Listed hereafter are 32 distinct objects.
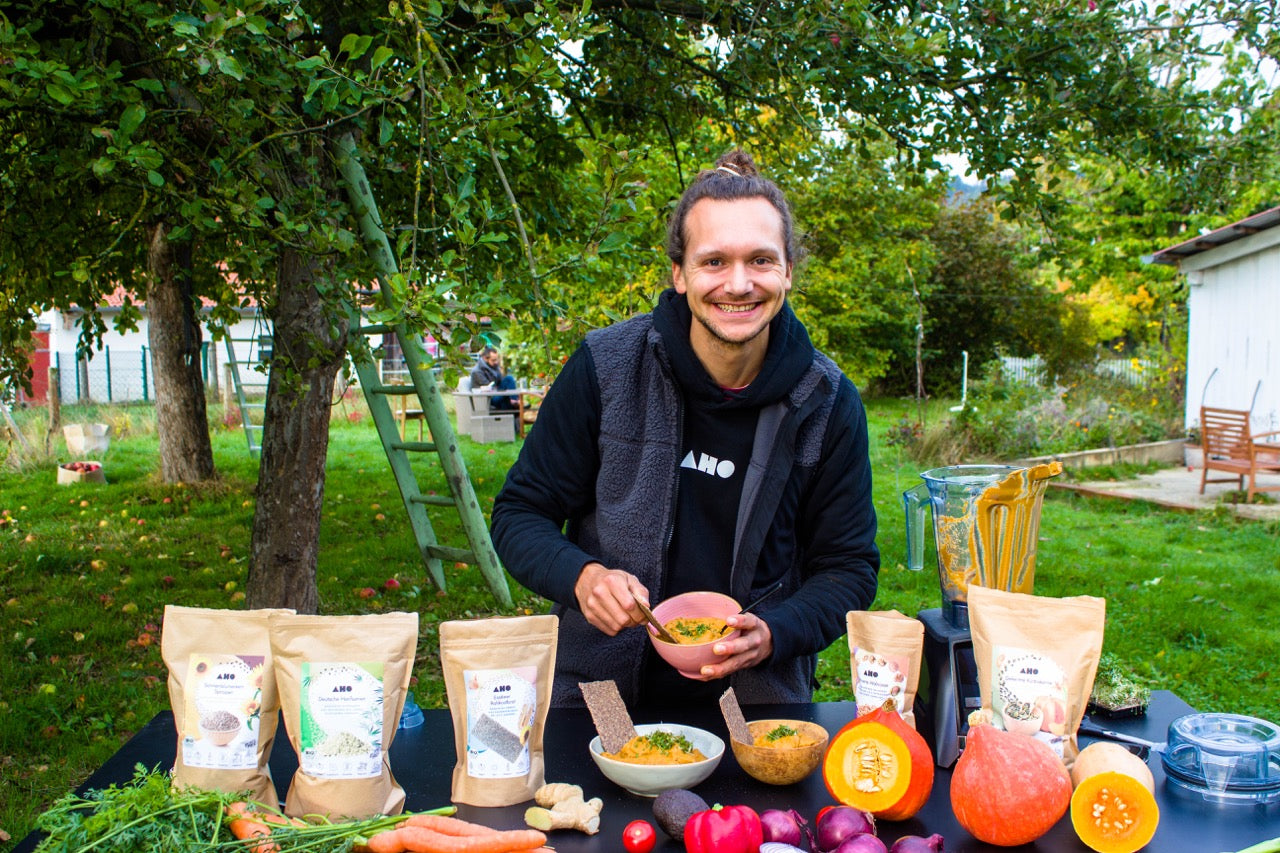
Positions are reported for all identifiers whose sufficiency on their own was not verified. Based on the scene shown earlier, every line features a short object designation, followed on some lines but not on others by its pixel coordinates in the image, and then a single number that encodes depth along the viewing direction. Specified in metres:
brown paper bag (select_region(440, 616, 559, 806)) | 1.63
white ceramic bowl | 1.65
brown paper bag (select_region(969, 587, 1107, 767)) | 1.65
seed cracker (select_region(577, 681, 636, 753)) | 1.75
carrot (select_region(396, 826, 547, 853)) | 1.44
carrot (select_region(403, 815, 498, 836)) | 1.47
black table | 1.55
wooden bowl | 1.68
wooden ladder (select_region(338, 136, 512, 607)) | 4.08
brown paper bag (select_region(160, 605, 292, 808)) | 1.61
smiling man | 2.15
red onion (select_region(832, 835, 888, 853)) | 1.35
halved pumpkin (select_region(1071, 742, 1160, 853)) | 1.51
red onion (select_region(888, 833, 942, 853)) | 1.39
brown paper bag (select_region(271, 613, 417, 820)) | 1.56
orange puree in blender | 1.79
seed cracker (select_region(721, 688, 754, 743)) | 1.77
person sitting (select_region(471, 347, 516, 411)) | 15.21
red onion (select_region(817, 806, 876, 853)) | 1.44
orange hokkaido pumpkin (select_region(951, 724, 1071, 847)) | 1.49
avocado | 1.49
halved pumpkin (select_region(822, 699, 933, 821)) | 1.57
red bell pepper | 1.39
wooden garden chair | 9.28
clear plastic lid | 1.65
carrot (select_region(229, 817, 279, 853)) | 1.37
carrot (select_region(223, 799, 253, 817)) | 1.44
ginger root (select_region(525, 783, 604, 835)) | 1.54
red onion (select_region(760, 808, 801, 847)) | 1.44
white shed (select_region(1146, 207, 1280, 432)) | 11.42
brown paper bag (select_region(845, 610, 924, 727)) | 1.78
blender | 1.80
